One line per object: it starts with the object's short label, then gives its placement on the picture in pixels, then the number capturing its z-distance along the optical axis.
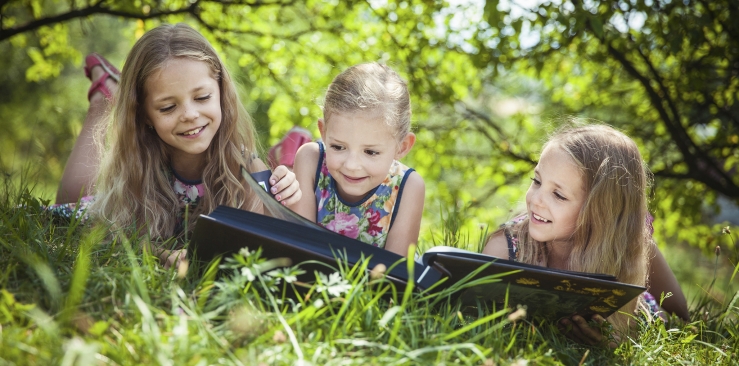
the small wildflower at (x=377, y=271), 1.29
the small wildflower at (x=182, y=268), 1.25
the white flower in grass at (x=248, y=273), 1.28
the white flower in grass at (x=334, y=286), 1.30
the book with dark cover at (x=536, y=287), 1.32
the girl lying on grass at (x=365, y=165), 1.60
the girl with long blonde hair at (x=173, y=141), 1.64
